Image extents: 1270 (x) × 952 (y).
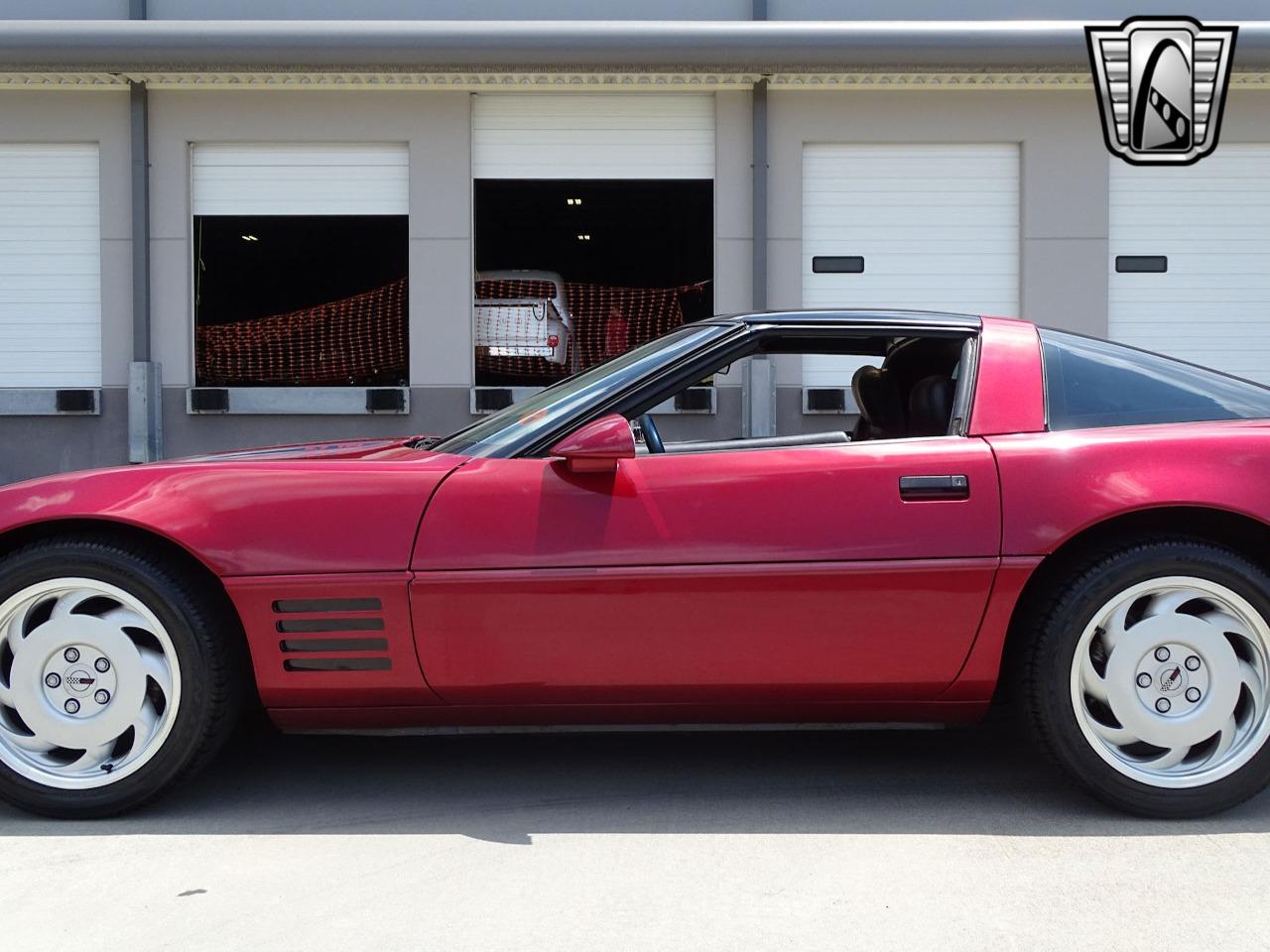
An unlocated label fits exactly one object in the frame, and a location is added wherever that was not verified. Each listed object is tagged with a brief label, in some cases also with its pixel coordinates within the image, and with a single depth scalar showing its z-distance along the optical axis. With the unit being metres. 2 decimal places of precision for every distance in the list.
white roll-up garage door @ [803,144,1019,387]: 10.23
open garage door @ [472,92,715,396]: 10.22
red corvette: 2.98
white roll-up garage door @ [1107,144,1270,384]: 10.24
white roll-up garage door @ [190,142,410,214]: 10.21
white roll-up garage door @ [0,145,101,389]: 10.12
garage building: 10.04
